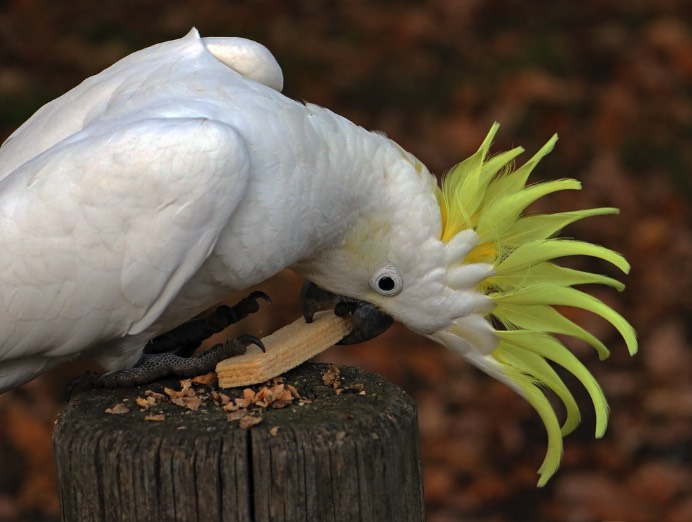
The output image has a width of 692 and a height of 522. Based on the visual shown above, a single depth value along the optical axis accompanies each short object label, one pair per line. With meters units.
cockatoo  4.85
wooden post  4.61
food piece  5.32
